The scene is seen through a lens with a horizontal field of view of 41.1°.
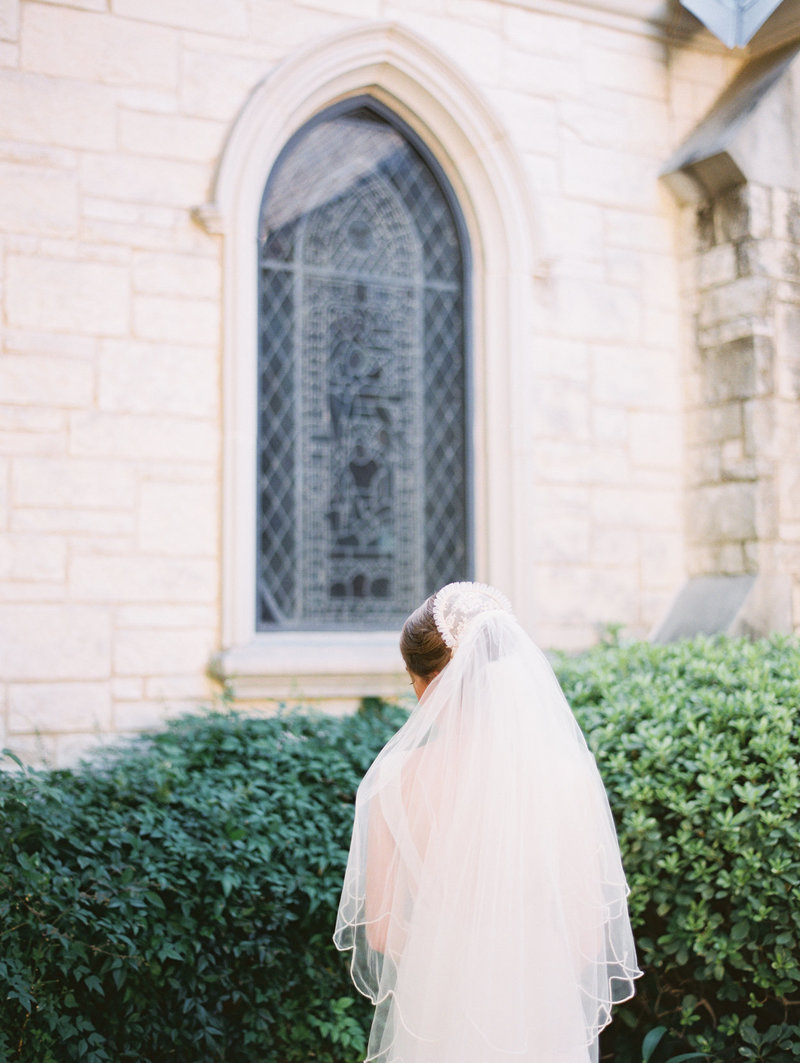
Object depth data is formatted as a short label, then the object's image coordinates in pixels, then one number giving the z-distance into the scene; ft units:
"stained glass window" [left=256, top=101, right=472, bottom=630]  18.57
